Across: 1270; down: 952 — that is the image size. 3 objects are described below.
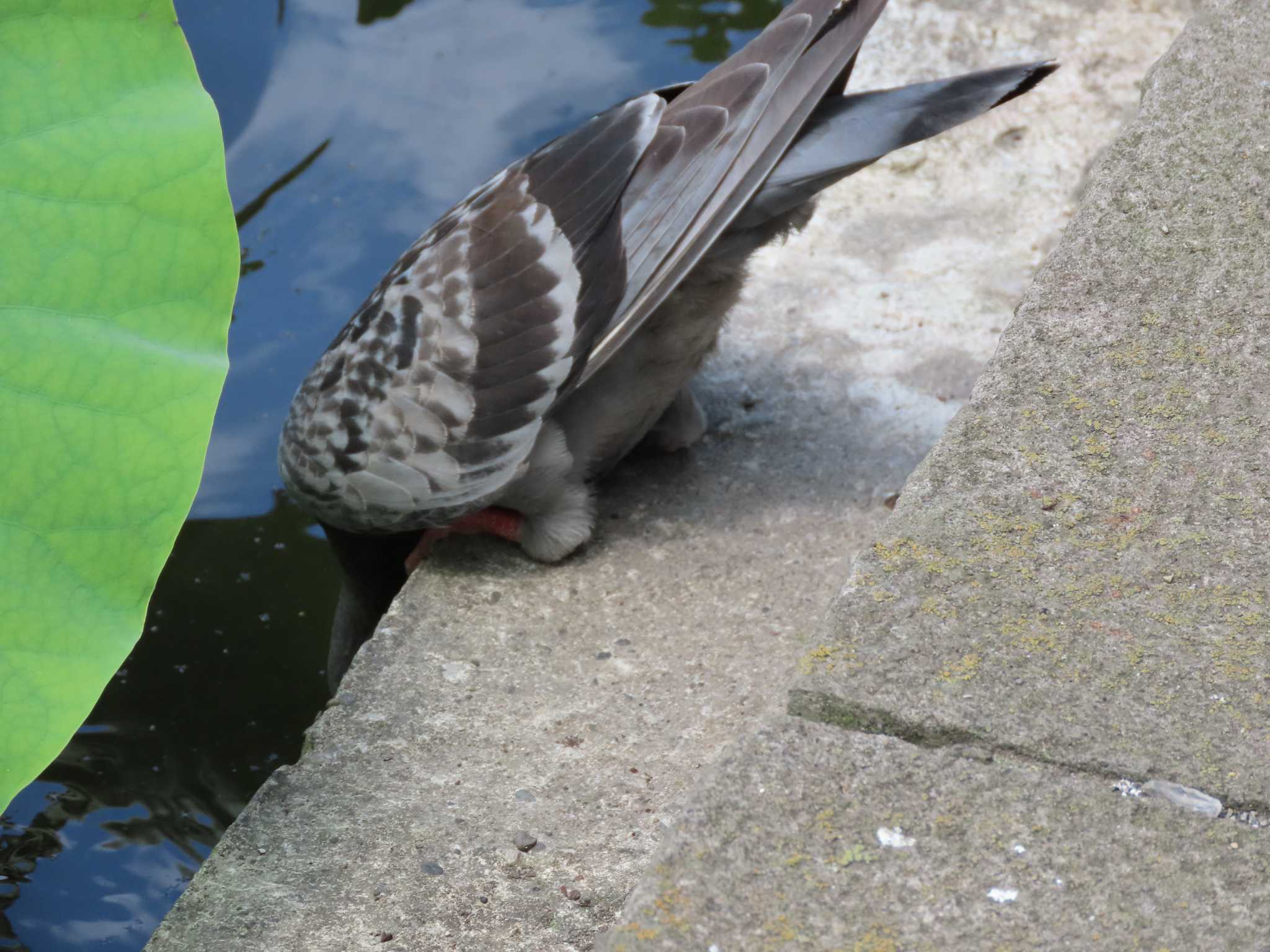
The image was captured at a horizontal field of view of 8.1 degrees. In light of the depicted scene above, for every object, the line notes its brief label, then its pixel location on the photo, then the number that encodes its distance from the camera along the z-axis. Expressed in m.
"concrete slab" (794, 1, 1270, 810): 2.58
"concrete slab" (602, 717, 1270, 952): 2.49
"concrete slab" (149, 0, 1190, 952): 2.65
